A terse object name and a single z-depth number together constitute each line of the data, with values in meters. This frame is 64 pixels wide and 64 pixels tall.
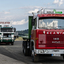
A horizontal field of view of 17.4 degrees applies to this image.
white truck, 28.76
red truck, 11.23
